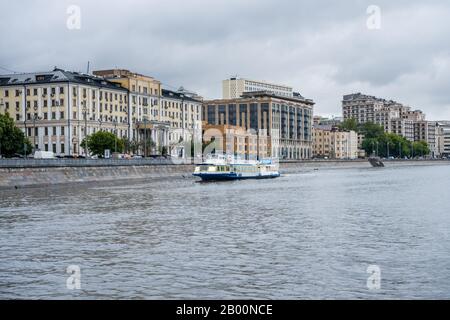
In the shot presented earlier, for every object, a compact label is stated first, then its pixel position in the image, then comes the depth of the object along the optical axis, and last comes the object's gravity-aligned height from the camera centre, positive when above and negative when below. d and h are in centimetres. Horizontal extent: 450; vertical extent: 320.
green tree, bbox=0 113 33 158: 9906 +328
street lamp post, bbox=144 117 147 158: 13242 +453
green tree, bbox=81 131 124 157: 11712 +301
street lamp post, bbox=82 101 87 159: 11849 +900
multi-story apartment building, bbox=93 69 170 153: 14338 +1134
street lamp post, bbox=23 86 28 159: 12594 +1089
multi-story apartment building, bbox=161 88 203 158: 15240 +935
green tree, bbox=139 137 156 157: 13635 +275
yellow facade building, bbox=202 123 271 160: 17845 +538
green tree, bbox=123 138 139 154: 12776 +266
